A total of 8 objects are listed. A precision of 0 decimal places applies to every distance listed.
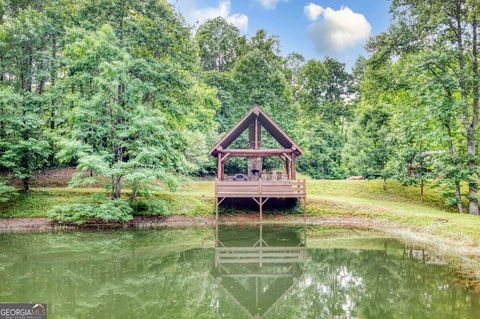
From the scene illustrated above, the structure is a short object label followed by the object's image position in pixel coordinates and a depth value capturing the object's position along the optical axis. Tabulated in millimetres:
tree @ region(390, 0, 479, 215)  20766
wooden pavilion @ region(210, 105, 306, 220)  21953
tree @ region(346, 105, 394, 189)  27438
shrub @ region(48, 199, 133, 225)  19312
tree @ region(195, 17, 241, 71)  47531
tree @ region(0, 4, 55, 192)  21031
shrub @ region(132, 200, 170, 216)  21219
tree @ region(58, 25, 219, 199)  19703
